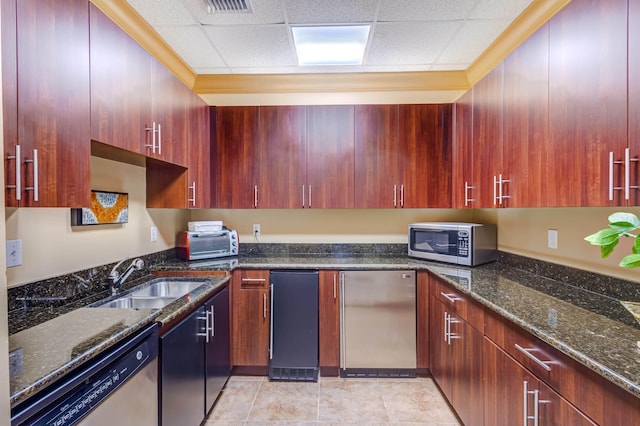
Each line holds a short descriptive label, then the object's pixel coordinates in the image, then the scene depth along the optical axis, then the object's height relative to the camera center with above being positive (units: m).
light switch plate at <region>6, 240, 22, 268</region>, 1.33 -0.18
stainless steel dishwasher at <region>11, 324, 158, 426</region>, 0.87 -0.60
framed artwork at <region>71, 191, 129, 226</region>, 1.72 +0.01
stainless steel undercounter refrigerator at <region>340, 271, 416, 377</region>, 2.41 -0.87
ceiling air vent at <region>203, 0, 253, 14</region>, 1.86 +1.29
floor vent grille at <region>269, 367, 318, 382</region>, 2.41 -1.30
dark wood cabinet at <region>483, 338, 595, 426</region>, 1.06 -0.75
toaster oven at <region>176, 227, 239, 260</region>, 2.62 -0.29
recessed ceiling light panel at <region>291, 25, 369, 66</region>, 2.18 +1.29
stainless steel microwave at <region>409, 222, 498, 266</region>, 2.36 -0.27
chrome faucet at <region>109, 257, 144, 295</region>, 1.82 -0.38
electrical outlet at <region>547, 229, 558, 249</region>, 1.92 -0.18
